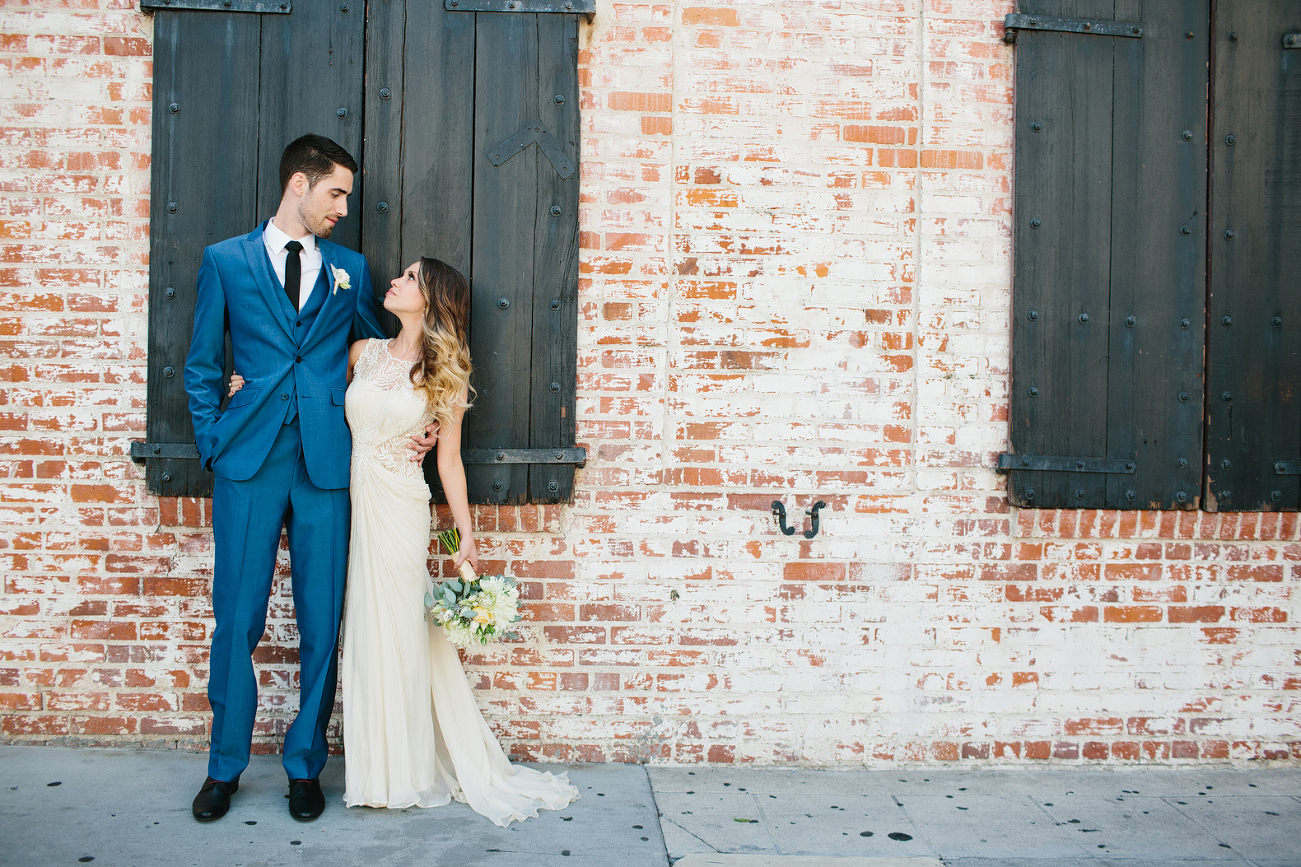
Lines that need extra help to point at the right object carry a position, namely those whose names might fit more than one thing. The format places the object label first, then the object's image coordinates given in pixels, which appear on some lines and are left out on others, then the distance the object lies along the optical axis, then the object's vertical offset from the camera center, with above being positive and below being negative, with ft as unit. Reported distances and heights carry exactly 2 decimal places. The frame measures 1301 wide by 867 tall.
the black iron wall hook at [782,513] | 11.49 -0.88
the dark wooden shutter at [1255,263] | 11.93 +2.51
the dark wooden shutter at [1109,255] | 11.78 +2.55
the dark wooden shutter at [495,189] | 11.30 +3.11
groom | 9.98 -0.16
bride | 10.09 -1.60
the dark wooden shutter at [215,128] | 11.16 +3.76
